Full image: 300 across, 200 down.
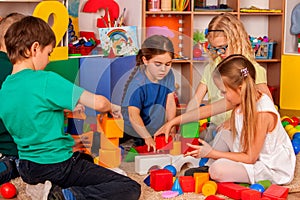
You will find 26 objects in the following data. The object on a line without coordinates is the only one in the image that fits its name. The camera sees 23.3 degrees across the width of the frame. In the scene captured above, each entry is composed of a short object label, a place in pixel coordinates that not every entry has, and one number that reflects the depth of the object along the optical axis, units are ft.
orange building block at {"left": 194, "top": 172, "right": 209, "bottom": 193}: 8.30
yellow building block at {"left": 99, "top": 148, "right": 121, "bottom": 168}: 8.96
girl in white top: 8.34
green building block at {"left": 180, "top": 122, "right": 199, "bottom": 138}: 9.14
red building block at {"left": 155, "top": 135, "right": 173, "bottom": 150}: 9.05
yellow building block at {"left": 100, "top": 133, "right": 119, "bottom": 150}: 8.94
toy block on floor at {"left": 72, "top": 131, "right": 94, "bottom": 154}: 9.11
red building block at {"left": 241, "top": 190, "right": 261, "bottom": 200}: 7.84
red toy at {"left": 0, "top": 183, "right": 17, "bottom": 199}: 8.23
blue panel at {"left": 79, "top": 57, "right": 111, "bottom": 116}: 11.28
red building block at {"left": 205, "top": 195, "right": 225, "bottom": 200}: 7.81
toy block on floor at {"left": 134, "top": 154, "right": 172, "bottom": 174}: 8.96
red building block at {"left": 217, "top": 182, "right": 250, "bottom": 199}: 8.03
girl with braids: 9.28
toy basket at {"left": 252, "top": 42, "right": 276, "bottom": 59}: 14.01
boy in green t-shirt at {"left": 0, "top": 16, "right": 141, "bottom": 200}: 7.53
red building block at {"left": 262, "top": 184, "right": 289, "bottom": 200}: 7.86
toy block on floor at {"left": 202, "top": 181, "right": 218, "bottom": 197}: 8.20
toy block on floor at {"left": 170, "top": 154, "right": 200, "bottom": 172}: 9.07
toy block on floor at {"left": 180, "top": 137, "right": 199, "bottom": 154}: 9.09
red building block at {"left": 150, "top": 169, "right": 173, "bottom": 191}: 8.32
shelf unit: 12.97
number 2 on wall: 11.05
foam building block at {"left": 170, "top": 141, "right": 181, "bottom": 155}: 9.07
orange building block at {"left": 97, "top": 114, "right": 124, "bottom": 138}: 8.76
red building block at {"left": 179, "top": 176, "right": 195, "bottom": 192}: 8.30
